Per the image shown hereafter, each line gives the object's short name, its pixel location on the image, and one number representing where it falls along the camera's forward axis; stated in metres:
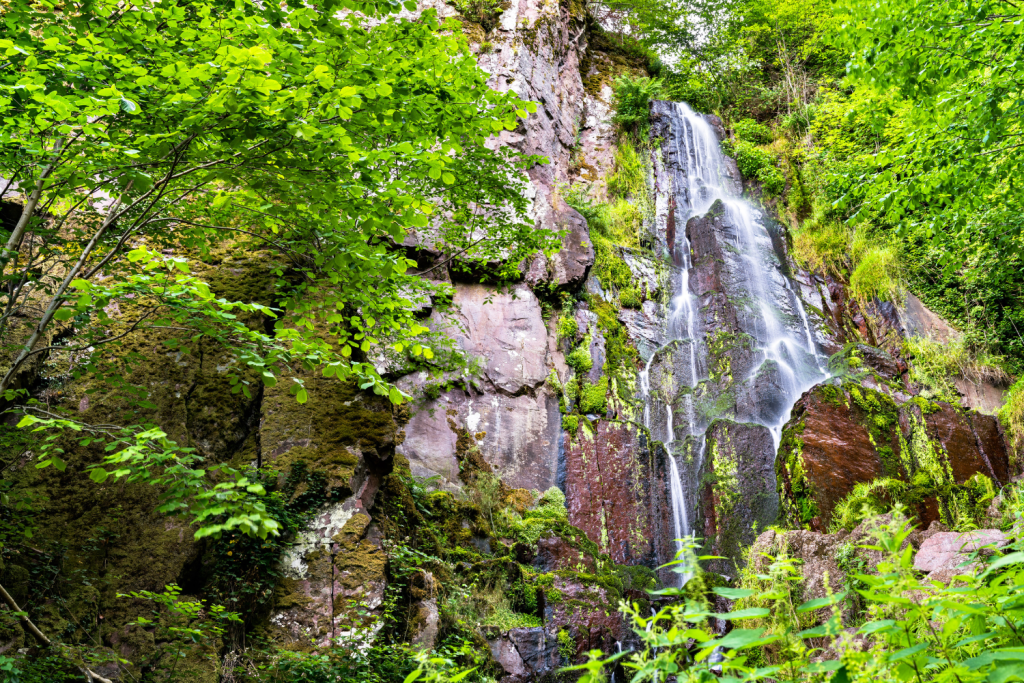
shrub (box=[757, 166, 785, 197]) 17.11
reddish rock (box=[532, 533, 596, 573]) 8.19
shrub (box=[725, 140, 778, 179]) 17.56
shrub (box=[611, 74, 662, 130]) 17.92
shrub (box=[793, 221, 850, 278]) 14.84
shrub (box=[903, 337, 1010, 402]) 11.48
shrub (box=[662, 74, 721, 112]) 19.72
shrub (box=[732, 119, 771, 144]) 18.66
